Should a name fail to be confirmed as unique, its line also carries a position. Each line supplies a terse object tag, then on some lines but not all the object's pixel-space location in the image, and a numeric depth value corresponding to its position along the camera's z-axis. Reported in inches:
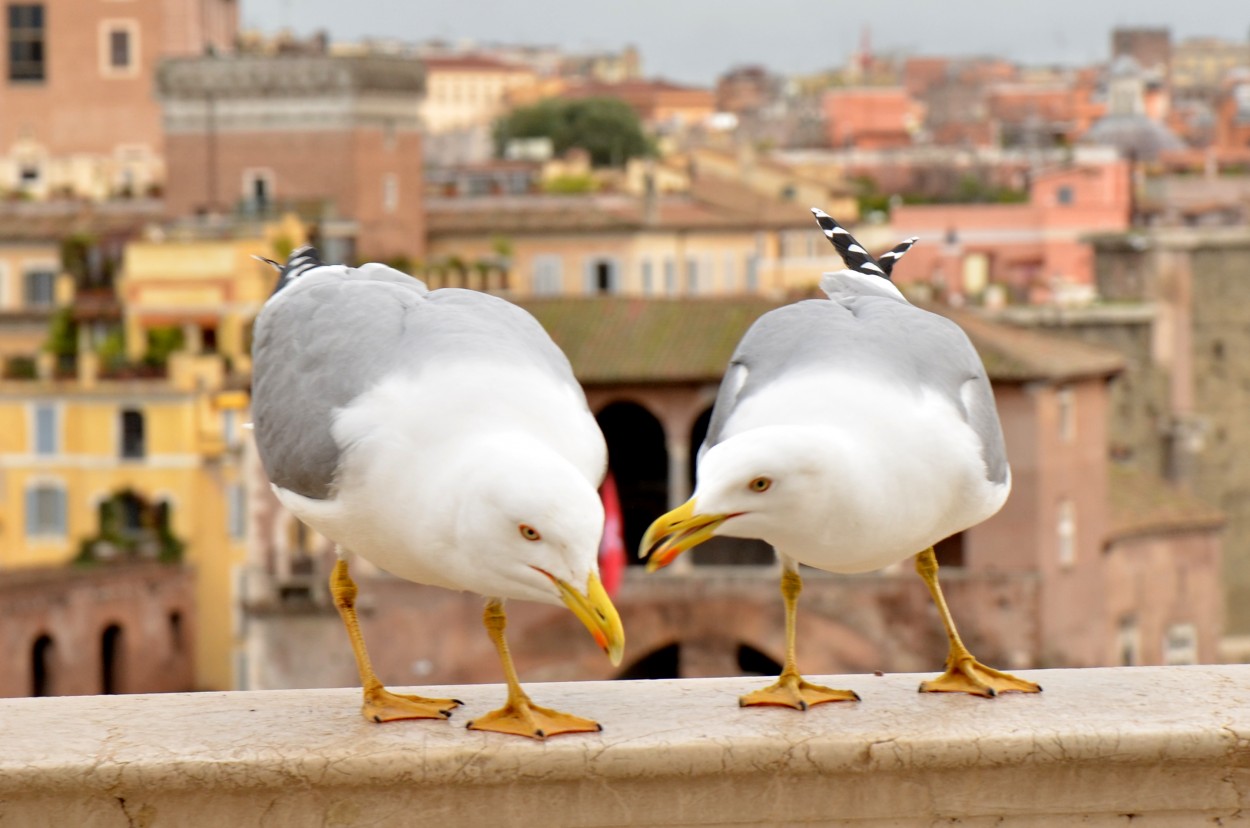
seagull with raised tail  222.5
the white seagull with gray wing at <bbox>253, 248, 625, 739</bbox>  214.8
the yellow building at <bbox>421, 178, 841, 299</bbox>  2154.3
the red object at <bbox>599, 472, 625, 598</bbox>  1034.1
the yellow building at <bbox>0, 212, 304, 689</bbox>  1669.5
